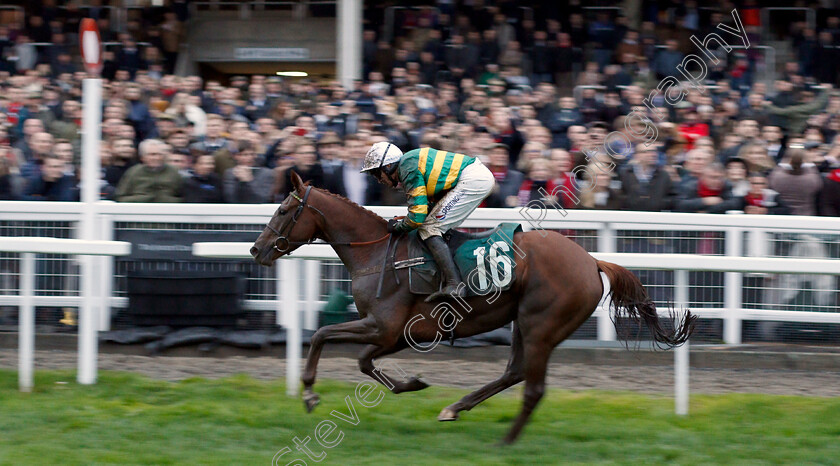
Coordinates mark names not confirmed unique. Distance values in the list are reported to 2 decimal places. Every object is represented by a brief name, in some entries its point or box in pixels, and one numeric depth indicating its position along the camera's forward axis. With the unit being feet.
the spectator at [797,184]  51.08
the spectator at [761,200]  50.29
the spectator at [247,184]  52.03
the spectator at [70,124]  61.72
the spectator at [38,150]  53.42
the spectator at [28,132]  58.34
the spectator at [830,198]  51.21
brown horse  34.22
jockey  33.83
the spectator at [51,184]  52.49
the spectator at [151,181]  51.39
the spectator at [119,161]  54.34
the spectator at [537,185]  50.29
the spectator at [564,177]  50.11
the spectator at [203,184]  51.93
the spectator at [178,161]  53.06
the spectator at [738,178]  50.65
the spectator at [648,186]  49.83
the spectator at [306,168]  52.19
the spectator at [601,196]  50.08
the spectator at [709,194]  49.60
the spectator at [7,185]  52.24
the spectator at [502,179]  50.83
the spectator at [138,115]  63.98
